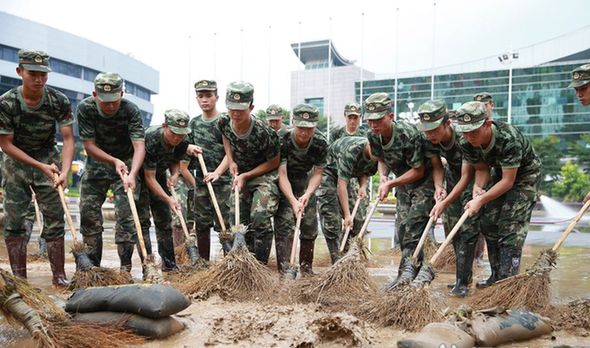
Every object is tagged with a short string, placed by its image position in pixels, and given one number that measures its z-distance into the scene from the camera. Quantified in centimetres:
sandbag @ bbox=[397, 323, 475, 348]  322
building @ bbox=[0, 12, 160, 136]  4694
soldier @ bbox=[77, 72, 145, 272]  564
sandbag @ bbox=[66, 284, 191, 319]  352
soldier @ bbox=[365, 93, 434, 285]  555
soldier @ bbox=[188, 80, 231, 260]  686
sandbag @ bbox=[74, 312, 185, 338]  351
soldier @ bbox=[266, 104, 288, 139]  832
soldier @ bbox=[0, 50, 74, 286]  523
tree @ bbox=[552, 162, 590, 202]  3638
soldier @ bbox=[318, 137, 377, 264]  661
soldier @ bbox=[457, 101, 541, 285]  500
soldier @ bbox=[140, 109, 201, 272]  621
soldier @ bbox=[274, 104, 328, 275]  611
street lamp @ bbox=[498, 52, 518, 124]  3759
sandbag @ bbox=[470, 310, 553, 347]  360
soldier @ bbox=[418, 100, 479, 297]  526
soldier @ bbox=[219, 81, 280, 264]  575
